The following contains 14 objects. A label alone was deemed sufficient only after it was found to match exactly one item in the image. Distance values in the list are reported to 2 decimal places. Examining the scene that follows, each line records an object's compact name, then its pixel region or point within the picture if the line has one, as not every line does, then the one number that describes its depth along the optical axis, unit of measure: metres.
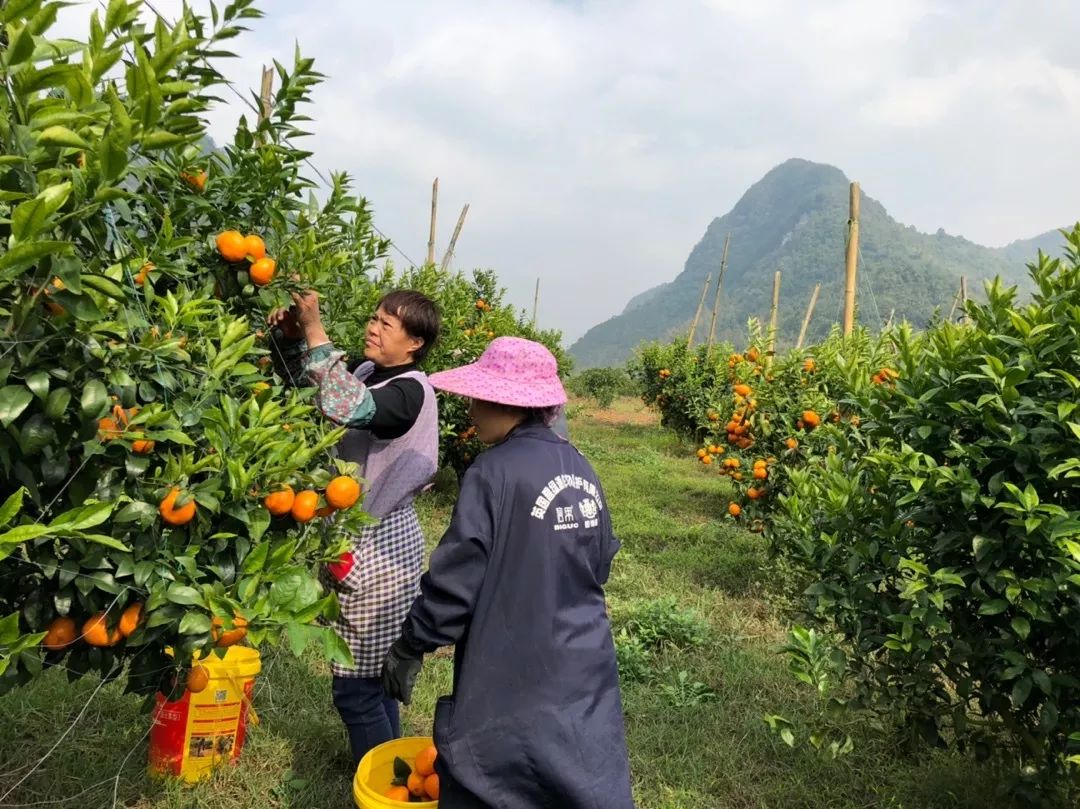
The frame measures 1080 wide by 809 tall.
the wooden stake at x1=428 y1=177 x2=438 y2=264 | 10.58
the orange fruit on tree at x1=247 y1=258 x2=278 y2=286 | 1.81
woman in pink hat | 1.80
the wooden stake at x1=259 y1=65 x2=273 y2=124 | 5.33
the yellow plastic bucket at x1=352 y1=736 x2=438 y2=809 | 2.26
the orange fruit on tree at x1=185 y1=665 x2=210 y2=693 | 1.76
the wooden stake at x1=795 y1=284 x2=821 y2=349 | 10.92
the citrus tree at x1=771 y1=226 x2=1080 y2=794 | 2.28
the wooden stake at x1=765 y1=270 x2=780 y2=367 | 6.37
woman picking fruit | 2.49
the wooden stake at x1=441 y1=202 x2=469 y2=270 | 11.96
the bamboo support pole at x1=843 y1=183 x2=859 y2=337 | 6.60
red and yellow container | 2.56
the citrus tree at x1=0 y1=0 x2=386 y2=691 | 1.08
